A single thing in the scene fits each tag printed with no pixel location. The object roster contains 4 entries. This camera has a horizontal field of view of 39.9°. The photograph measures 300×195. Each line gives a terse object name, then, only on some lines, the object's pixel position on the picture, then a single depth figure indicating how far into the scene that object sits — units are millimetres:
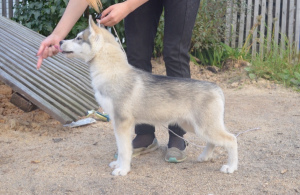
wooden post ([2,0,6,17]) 9828
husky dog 3137
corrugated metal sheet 4234
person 3404
